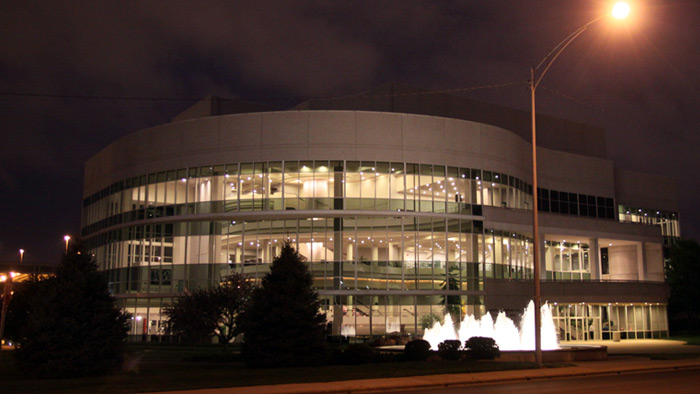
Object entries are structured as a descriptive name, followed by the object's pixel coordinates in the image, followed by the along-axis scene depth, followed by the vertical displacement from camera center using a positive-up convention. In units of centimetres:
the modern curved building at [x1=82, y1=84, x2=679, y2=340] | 4453 +573
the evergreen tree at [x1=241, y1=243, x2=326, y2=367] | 2600 -67
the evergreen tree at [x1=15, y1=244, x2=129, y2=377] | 2283 -83
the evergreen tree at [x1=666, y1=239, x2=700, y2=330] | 5847 +235
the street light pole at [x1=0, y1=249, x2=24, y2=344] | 3653 +78
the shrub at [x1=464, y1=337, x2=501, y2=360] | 2819 -183
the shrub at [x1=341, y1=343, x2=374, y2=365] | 2719 -203
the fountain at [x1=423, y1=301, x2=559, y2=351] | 3625 -158
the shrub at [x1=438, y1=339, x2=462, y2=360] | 2845 -191
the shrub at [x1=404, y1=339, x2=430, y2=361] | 2858 -198
